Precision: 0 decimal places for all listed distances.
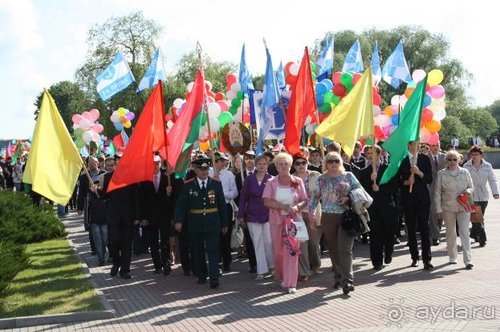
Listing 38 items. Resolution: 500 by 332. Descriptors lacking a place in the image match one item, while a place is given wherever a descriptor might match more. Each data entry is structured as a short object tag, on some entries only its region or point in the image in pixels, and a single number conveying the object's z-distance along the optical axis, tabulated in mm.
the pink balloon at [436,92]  14625
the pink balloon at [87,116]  20664
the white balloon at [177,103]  17578
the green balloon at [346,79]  15195
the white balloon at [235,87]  16828
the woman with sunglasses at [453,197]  10133
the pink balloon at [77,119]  20250
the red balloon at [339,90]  15206
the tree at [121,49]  44562
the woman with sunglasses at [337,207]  8544
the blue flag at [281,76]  19794
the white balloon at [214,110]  13250
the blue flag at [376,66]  19022
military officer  9250
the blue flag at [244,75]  16016
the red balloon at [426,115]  14347
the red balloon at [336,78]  15477
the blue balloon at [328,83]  16123
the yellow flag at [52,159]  9250
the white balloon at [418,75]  15012
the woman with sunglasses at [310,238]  9477
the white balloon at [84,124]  19953
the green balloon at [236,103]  16703
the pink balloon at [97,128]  21209
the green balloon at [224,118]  14492
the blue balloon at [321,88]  15641
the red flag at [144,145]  9555
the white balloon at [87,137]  19547
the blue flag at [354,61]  19752
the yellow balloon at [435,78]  14625
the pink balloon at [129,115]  22959
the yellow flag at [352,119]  9789
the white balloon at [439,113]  14623
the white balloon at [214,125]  13237
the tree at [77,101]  45719
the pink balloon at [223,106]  15172
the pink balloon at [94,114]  21161
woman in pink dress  8789
